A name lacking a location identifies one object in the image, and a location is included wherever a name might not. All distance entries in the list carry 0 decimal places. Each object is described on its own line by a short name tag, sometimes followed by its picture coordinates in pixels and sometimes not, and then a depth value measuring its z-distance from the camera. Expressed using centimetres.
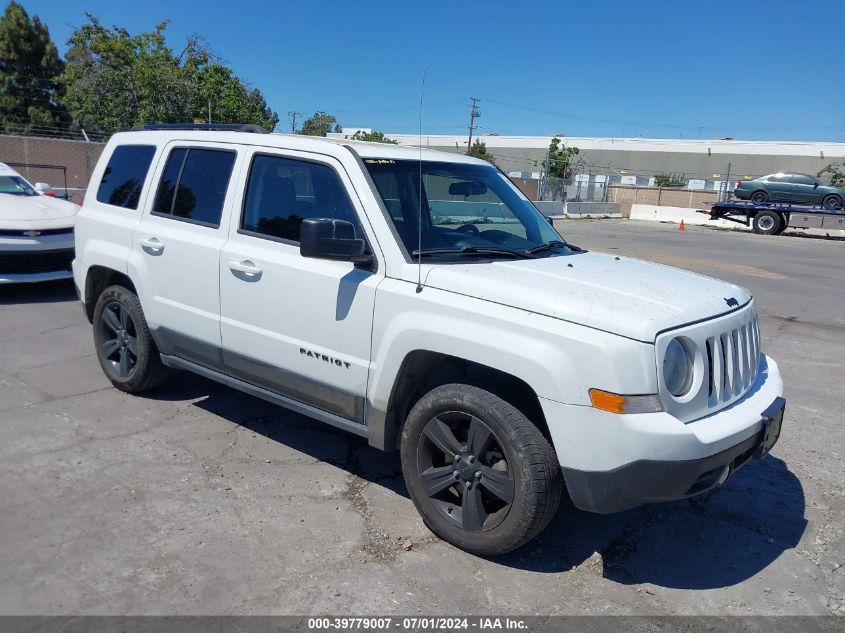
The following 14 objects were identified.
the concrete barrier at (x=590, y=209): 3628
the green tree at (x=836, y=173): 5606
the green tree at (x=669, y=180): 6316
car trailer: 2902
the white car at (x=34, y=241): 810
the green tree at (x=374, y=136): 5358
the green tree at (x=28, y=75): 4216
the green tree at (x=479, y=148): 5337
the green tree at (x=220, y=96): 2533
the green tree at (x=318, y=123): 5342
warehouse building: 6814
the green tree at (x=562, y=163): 5272
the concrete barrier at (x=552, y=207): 3375
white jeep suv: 295
